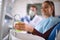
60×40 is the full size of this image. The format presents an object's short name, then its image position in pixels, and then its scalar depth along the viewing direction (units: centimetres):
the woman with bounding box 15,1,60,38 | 120
